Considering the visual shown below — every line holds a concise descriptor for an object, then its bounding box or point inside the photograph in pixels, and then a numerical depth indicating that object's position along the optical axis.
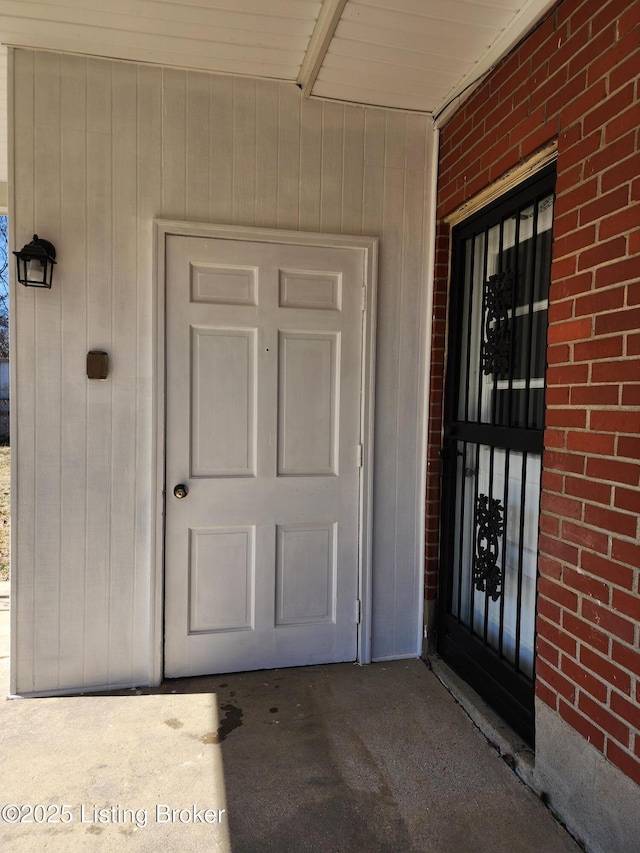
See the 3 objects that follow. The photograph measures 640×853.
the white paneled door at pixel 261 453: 2.59
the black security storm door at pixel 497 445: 2.15
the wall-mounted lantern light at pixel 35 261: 2.31
